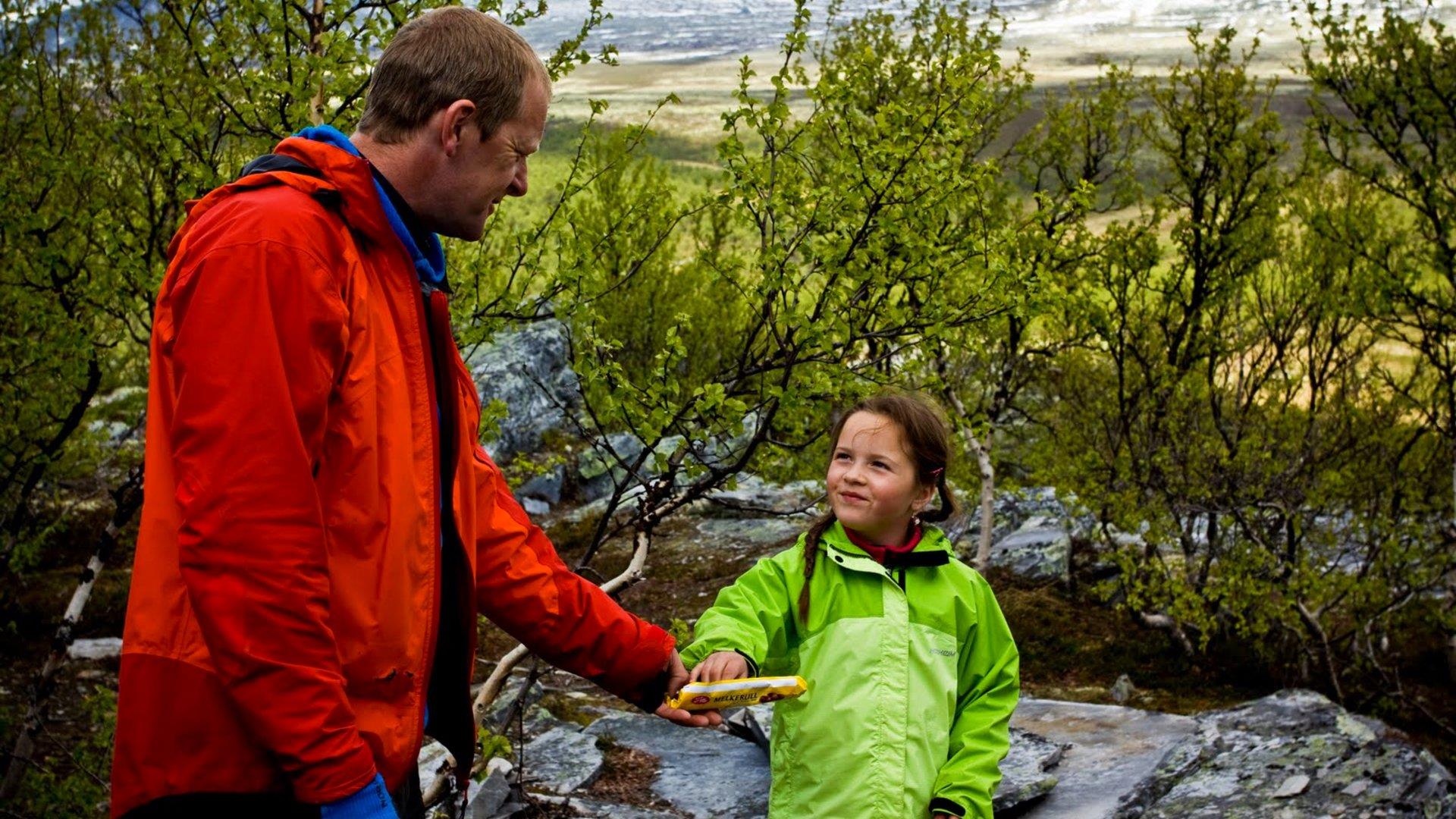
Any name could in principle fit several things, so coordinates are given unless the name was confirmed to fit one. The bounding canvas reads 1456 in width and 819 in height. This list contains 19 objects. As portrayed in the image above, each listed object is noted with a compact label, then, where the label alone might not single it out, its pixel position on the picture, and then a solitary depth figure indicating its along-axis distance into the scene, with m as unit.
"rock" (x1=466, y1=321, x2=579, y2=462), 18.03
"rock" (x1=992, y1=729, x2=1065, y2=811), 5.94
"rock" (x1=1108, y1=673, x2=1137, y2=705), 10.43
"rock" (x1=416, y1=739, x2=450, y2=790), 6.57
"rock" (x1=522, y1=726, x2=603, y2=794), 6.57
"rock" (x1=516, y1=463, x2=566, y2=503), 17.34
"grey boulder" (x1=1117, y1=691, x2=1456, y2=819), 5.82
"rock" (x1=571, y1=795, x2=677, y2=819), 6.09
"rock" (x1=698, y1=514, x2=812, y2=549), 15.24
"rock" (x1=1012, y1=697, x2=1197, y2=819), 6.00
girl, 3.02
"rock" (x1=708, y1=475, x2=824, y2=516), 15.93
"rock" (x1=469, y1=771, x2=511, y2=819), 5.94
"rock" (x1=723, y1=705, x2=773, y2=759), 6.78
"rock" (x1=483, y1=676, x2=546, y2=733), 8.42
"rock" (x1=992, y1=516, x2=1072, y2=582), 14.07
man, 1.75
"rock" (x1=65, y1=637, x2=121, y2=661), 11.53
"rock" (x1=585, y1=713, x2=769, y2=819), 6.24
